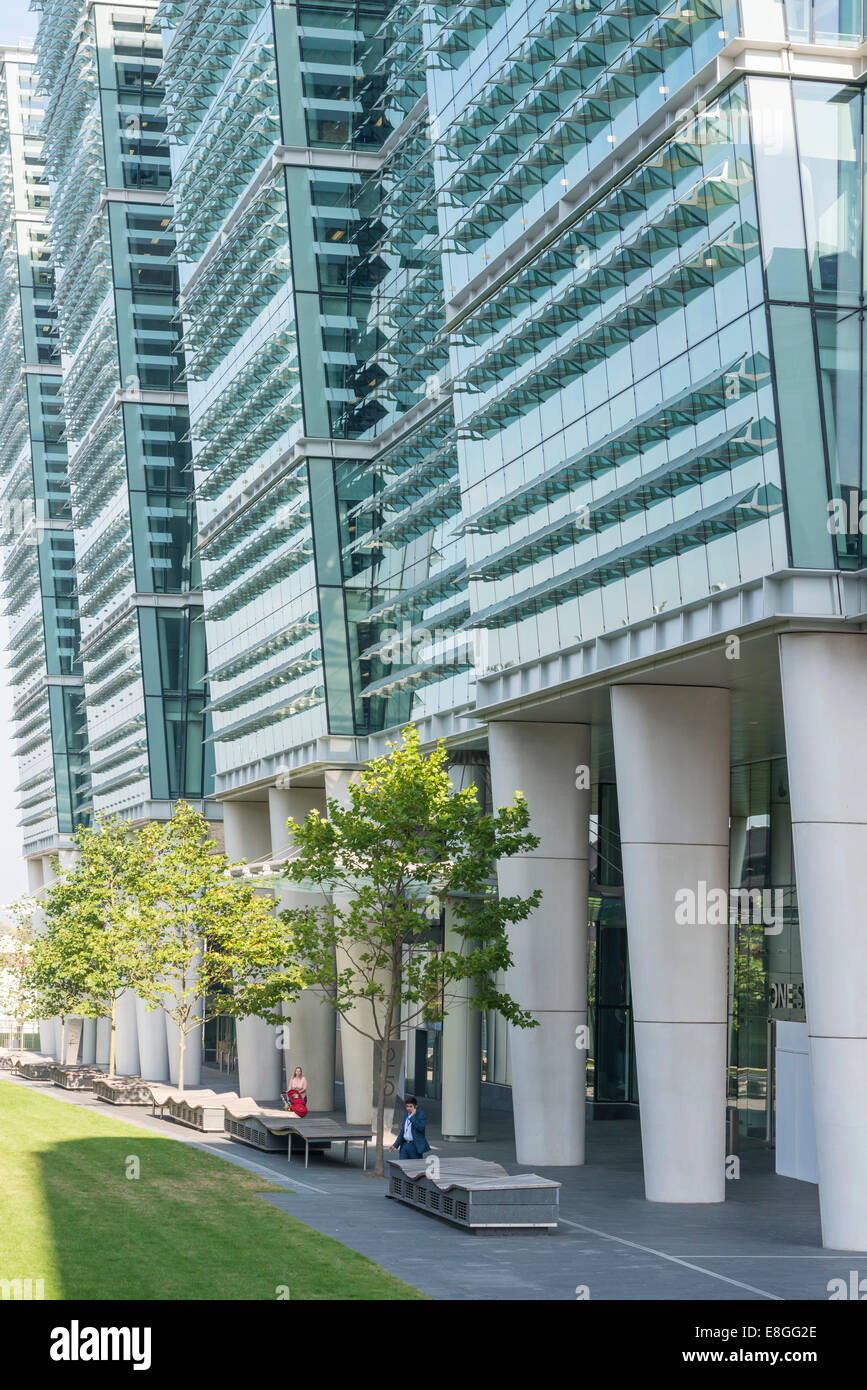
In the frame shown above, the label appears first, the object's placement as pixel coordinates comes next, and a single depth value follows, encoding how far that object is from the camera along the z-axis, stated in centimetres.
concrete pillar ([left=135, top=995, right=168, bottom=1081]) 6556
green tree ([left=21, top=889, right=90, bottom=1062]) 5231
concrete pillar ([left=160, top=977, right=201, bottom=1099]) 6191
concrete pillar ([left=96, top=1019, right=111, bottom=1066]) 8019
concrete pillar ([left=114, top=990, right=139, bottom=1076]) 7025
